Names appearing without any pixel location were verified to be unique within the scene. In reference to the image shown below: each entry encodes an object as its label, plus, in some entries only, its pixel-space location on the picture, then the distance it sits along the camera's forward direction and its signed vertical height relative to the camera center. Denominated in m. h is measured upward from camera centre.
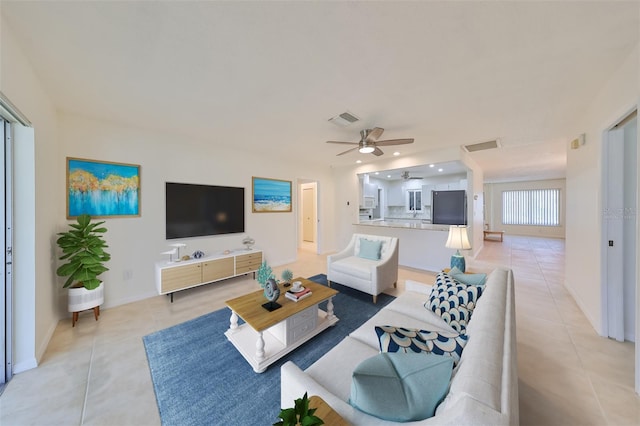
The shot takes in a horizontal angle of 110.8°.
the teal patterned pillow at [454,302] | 1.62 -0.70
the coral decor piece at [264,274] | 2.15 -0.61
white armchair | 3.01 -0.77
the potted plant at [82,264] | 2.36 -0.55
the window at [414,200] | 7.25 +0.42
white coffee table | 1.79 -1.08
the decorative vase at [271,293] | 1.98 -0.73
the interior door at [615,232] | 2.10 -0.19
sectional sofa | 0.61 -0.56
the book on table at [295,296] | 2.16 -0.83
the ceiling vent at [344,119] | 2.71 +1.19
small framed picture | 4.52 +0.37
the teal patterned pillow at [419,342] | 1.01 -0.62
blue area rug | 1.42 -1.27
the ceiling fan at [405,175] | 6.28 +1.10
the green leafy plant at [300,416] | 0.67 -0.64
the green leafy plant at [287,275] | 2.38 -0.68
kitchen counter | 4.32 -0.28
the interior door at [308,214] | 7.09 -0.05
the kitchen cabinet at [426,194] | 6.84 +0.59
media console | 2.98 -0.86
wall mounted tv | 3.44 +0.05
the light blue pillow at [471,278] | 1.86 -0.57
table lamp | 2.70 -0.38
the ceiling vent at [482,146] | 3.87 +1.23
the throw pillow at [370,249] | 3.44 -0.58
